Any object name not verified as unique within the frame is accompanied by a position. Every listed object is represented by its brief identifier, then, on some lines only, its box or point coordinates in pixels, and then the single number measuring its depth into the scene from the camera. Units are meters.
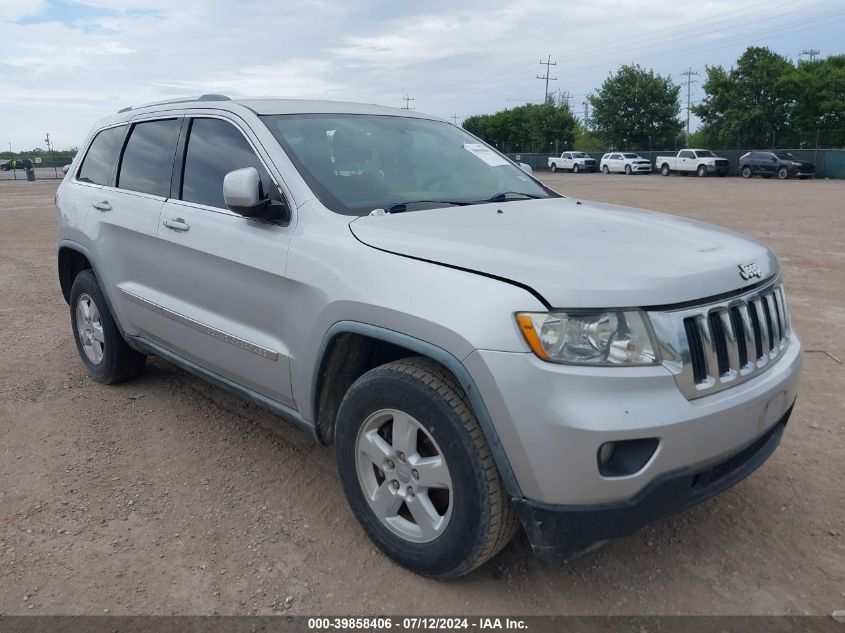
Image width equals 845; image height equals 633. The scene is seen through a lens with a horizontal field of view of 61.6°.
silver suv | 2.27
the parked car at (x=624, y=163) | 46.81
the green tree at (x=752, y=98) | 47.47
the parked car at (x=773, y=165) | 36.75
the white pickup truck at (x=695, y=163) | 40.84
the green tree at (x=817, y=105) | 44.62
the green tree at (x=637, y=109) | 57.19
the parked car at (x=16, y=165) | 47.05
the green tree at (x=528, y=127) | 65.31
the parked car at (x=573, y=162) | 51.06
